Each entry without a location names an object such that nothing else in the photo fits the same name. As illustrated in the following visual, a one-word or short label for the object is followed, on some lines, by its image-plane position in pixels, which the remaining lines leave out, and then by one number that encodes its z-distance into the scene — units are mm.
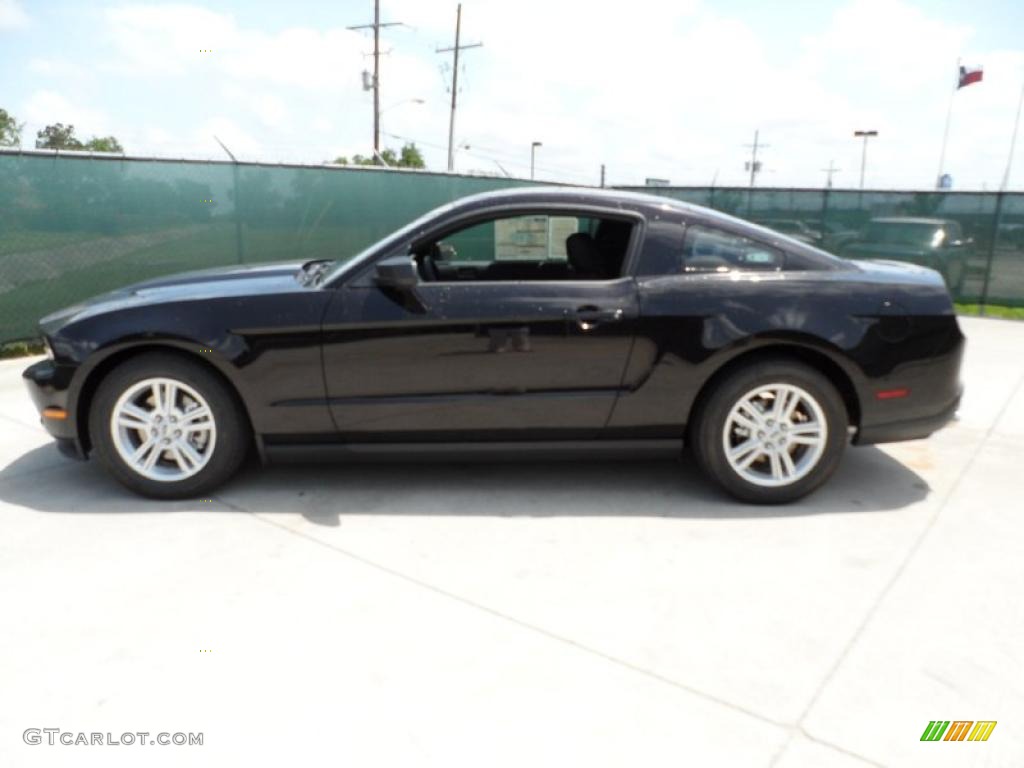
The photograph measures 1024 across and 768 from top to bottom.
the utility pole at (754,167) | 59969
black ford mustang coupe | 3439
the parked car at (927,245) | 10953
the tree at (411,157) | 57844
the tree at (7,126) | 34656
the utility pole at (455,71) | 34219
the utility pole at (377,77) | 31541
